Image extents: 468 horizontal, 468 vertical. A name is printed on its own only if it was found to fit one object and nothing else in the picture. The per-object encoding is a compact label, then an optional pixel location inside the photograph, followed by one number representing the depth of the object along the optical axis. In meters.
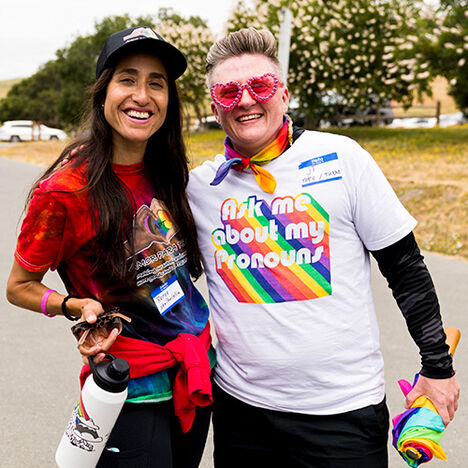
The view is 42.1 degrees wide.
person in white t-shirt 2.18
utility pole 10.08
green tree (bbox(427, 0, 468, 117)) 16.08
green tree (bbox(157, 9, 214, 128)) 31.81
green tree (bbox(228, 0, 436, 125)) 21.31
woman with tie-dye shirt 2.10
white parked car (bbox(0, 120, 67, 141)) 49.41
